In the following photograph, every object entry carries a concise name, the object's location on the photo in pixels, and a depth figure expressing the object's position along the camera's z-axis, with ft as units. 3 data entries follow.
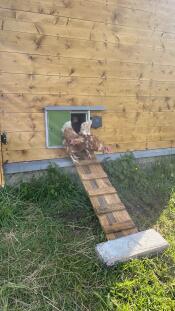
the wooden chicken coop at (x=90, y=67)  10.80
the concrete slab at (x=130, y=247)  7.88
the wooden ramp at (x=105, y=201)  9.21
